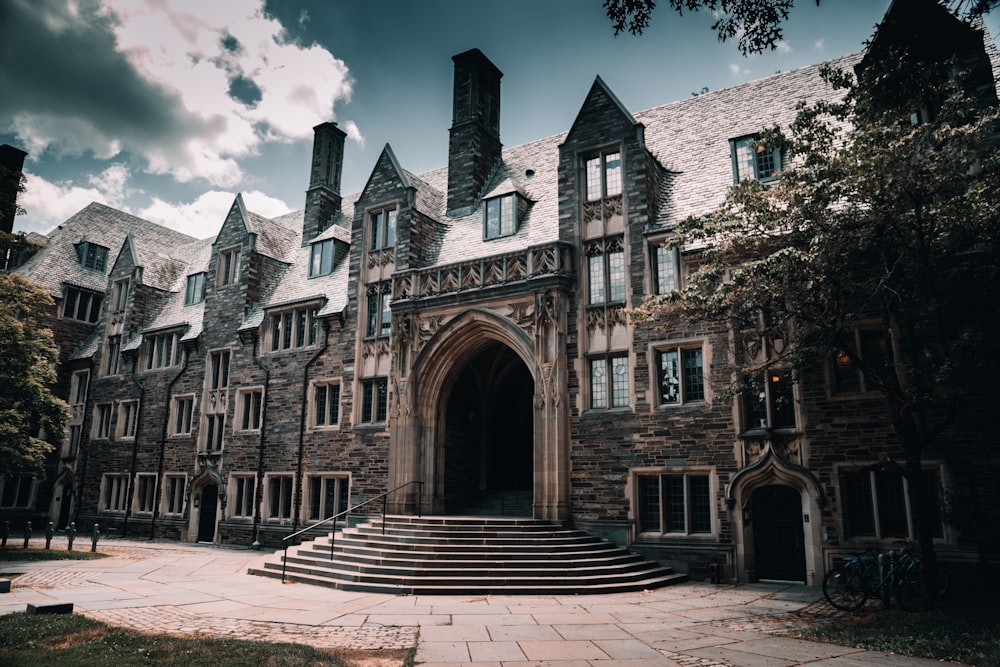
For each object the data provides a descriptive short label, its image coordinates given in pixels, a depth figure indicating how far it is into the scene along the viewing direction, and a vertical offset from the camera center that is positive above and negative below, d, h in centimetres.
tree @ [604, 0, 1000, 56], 752 +511
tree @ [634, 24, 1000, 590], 1216 +455
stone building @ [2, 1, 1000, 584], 1678 +367
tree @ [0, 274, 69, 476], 2217 +329
